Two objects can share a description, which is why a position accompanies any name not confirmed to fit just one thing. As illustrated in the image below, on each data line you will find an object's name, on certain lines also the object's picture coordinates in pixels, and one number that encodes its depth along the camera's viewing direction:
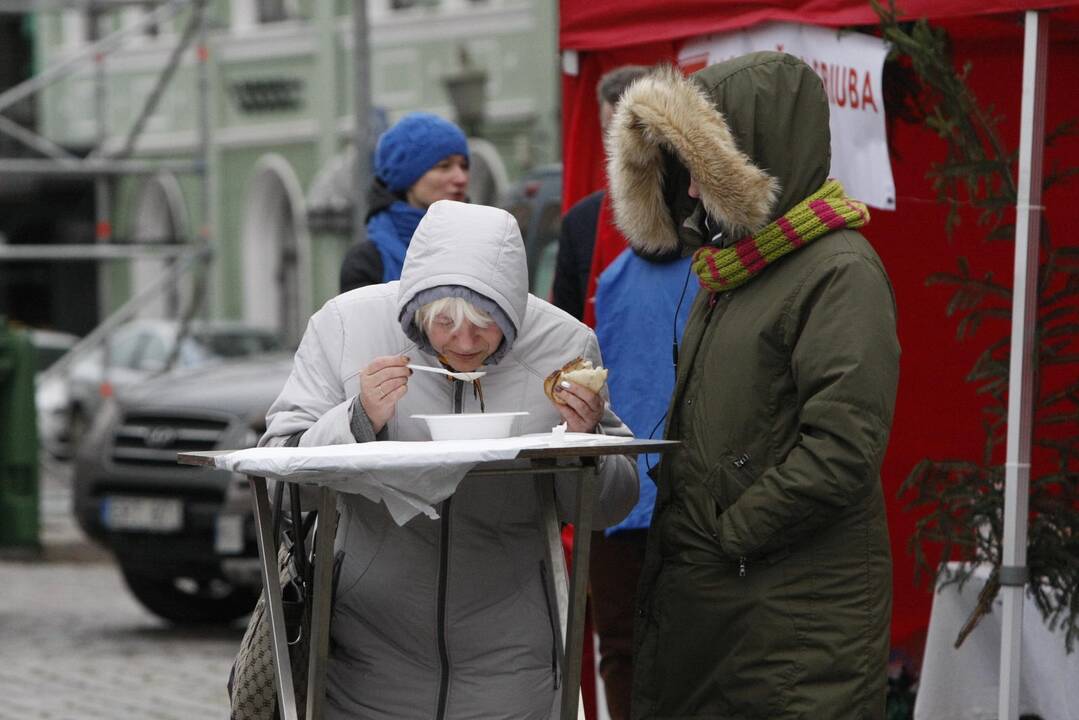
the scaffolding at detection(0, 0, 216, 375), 29.53
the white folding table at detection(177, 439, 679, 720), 6.40
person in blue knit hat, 10.66
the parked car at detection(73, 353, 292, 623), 16.86
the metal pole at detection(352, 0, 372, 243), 19.84
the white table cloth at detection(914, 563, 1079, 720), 9.72
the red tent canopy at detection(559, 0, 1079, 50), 8.74
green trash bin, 21.26
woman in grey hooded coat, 6.84
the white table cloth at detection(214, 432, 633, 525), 6.01
